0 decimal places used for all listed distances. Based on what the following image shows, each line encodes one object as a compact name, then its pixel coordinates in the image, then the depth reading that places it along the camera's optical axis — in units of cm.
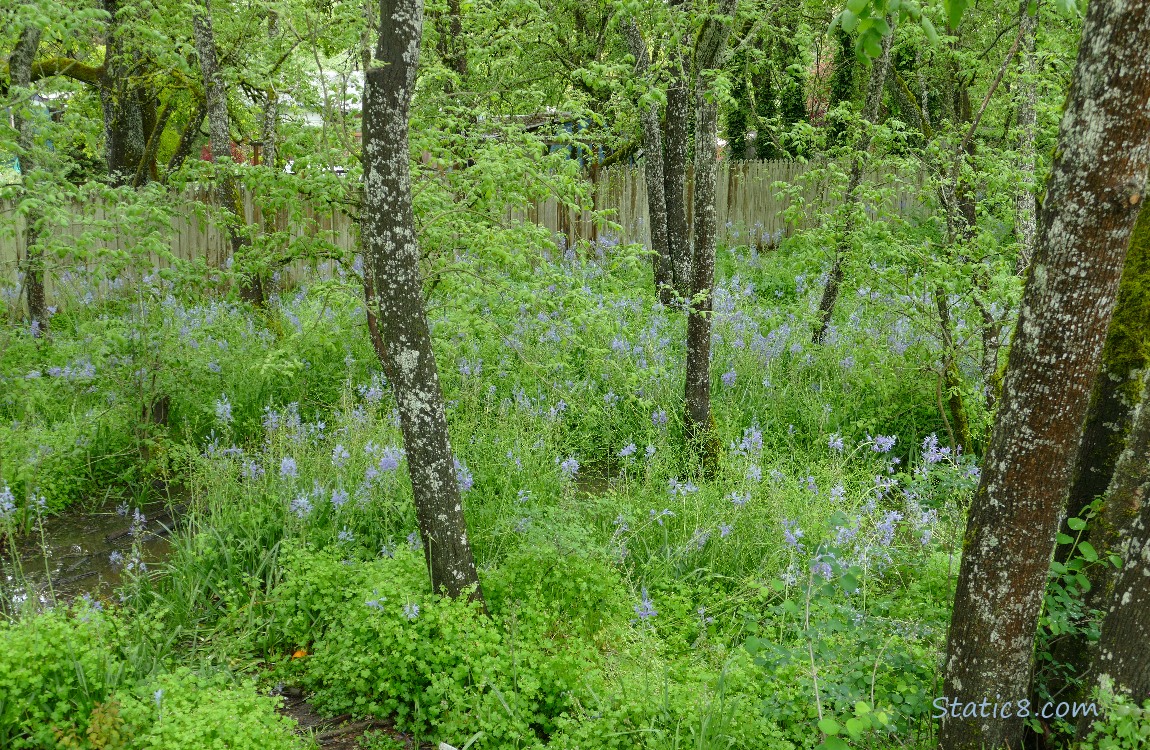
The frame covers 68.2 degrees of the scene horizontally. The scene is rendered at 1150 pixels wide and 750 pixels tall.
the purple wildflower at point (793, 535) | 429
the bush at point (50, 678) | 317
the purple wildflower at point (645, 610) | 391
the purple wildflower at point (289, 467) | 487
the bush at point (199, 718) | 304
